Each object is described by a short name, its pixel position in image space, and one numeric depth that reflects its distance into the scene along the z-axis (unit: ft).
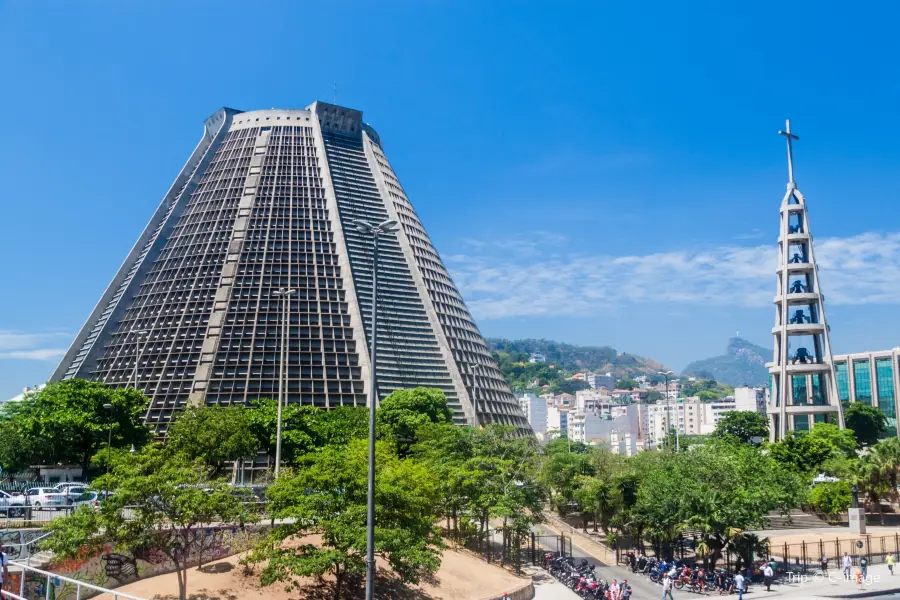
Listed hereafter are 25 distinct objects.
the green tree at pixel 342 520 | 109.50
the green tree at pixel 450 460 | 153.17
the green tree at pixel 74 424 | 192.54
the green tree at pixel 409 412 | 223.10
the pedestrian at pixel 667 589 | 120.26
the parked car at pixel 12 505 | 123.26
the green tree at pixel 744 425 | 414.21
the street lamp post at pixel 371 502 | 77.56
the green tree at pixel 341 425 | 198.36
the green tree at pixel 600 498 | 183.01
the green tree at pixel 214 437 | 186.70
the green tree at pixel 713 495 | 146.51
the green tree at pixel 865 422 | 372.99
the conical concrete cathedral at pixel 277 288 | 269.03
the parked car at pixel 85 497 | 137.96
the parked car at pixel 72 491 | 137.49
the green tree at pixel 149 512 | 101.35
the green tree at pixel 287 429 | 208.13
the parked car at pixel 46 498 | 130.43
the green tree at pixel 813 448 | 236.22
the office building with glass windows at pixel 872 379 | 399.65
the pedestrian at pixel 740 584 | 123.75
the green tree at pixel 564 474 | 209.36
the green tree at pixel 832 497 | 204.33
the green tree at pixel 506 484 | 150.71
